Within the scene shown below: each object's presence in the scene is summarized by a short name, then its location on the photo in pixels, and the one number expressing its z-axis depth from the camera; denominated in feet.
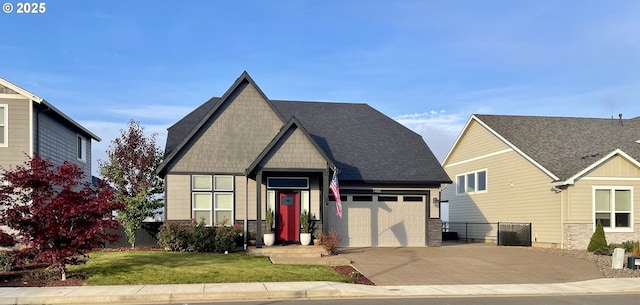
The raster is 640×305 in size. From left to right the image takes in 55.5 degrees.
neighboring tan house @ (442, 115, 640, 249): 90.79
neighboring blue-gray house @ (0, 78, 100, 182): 82.23
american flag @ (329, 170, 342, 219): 79.92
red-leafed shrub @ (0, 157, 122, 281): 55.98
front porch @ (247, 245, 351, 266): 70.74
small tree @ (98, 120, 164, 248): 88.53
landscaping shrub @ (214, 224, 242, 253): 79.46
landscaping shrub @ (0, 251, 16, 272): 59.41
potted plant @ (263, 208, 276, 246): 81.76
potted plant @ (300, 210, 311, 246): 82.53
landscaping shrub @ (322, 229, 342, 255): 76.33
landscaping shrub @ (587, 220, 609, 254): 84.28
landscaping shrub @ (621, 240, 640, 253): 84.53
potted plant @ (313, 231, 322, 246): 80.57
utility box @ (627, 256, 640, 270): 71.20
